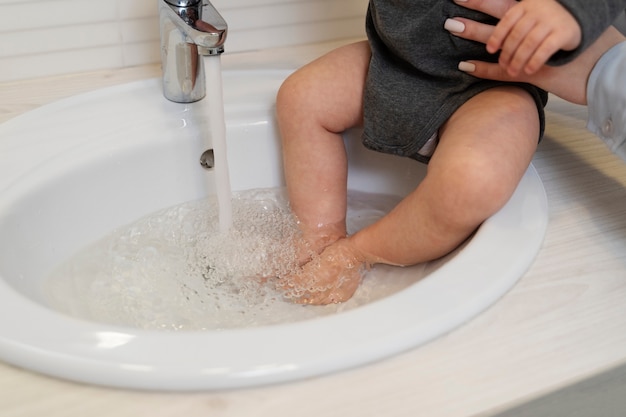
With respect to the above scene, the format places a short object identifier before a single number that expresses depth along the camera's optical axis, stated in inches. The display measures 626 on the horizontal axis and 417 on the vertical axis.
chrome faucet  32.0
